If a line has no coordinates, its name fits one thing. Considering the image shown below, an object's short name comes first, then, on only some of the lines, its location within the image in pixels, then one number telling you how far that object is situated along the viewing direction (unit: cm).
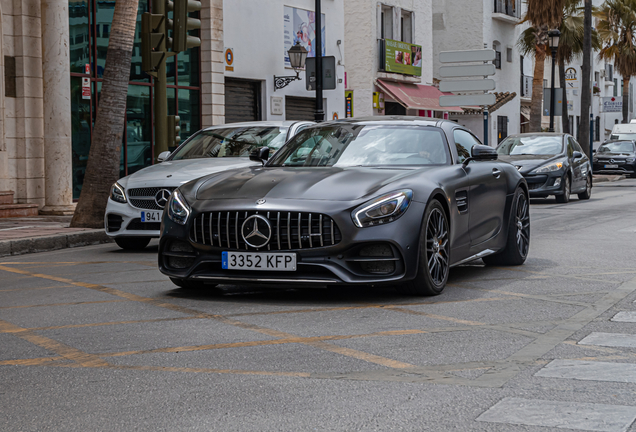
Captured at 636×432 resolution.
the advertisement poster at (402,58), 3359
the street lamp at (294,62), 2469
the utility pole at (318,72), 1978
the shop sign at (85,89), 1864
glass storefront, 1875
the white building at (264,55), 2445
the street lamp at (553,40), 3178
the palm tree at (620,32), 5422
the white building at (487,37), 4356
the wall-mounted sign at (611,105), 5491
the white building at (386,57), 3294
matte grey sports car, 656
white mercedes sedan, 1079
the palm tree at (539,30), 3650
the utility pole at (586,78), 3362
